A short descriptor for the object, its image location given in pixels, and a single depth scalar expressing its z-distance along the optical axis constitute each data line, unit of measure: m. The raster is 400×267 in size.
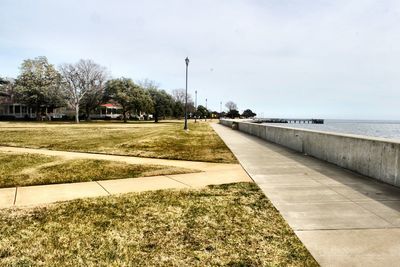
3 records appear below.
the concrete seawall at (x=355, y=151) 7.52
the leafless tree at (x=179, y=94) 158.89
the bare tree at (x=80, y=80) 70.75
